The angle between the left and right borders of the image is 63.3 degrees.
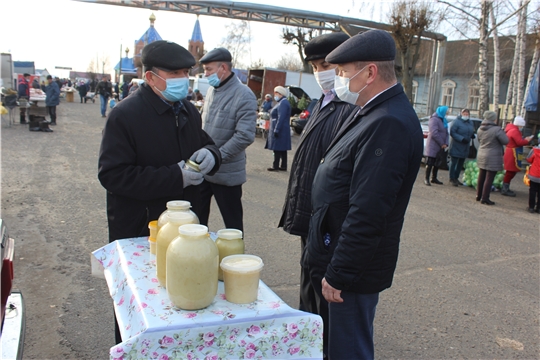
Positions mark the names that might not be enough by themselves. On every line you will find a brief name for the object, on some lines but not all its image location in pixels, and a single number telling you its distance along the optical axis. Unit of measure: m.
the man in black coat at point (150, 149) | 2.48
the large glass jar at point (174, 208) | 2.17
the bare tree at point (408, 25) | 17.72
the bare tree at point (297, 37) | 35.47
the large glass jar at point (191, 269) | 1.70
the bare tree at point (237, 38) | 47.66
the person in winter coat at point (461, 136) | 9.94
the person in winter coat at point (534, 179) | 7.93
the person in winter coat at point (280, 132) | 10.26
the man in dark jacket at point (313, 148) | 2.82
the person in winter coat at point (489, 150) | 8.40
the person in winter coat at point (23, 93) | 16.24
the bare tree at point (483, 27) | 15.21
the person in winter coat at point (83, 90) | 33.53
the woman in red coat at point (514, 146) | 9.09
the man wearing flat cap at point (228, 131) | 4.07
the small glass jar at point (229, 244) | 2.05
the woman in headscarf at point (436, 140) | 9.99
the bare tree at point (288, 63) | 60.19
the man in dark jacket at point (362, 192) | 2.02
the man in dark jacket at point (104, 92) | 21.44
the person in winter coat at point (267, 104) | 17.34
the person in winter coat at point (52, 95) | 15.74
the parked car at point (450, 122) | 12.87
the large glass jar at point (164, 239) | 1.95
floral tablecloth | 1.61
